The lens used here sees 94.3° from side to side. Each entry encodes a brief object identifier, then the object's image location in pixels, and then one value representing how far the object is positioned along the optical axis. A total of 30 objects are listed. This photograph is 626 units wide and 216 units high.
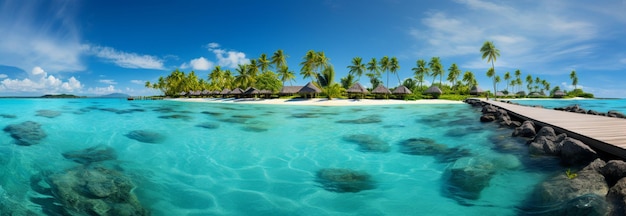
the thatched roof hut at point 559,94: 71.81
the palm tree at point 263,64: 60.47
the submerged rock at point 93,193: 4.10
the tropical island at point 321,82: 46.59
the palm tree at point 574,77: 85.22
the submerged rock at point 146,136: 10.23
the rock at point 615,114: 12.46
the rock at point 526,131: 9.20
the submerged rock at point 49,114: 20.34
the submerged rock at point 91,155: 7.35
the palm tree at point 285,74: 58.48
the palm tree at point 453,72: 70.81
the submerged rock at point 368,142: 8.64
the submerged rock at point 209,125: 13.76
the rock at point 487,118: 14.42
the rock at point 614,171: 4.47
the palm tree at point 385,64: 61.29
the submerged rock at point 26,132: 9.75
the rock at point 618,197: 3.41
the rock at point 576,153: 5.91
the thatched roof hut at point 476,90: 57.94
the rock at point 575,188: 4.08
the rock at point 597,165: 4.84
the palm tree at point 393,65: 60.94
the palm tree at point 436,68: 66.32
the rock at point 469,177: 4.97
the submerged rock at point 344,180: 5.29
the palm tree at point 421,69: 63.94
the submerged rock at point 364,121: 15.46
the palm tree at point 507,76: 89.38
